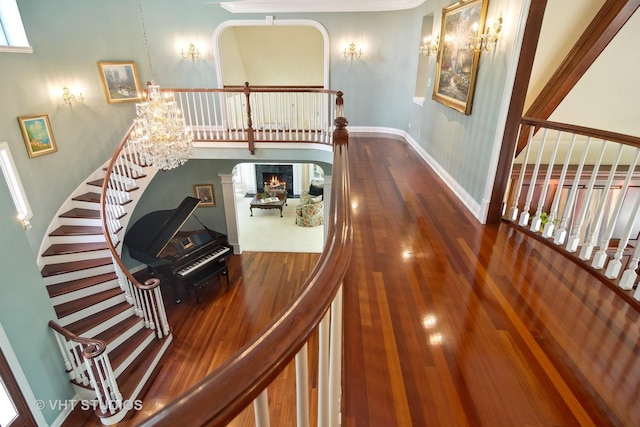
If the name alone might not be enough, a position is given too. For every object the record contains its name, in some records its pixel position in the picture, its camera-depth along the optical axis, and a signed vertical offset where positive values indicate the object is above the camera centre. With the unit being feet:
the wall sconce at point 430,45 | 16.19 +1.42
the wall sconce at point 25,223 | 16.59 -6.67
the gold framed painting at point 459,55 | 11.35 +0.72
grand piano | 19.98 -10.41
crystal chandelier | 15.96 -2.45
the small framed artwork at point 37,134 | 17.22 -2.78
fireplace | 43.62 -11.85
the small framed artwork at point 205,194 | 27.25 -8.91
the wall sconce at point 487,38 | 9.72 +1.09
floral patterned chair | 34.78 -13.39
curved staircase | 15.03 -10.30
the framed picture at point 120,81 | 21.90 -0.21
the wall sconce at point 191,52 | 23.65 +1.63
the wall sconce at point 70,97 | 19.61 -1.03
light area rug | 29.94 -14.46
